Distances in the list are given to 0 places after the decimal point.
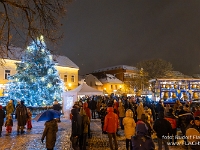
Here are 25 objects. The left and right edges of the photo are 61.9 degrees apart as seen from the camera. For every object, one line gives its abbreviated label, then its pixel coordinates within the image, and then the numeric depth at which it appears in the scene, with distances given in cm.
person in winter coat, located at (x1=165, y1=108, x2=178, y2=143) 690
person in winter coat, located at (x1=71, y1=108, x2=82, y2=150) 583
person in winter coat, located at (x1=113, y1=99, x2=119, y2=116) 996
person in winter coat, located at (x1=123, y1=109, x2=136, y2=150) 591
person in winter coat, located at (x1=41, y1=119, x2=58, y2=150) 505
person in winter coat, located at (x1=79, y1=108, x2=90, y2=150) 642
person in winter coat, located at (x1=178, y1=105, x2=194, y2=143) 688
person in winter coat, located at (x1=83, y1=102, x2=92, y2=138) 873
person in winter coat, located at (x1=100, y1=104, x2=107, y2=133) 927
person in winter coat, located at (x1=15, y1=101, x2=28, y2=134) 982
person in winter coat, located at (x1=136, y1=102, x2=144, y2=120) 914
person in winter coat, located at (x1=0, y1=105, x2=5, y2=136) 903
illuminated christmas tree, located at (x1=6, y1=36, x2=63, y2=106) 1886
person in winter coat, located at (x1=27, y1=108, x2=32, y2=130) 1104
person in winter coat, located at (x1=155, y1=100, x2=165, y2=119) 1082
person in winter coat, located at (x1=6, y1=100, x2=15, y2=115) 1096
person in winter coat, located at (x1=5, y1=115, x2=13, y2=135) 983
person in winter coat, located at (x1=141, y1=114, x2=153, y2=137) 618
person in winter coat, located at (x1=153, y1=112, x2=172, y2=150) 543
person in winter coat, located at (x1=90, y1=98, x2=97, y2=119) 1530
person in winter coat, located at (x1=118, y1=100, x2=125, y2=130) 1002
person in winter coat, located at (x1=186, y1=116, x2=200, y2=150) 344
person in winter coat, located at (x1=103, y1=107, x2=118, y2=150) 624
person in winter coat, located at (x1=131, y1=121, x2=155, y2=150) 325
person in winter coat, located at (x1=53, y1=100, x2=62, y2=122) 1291
